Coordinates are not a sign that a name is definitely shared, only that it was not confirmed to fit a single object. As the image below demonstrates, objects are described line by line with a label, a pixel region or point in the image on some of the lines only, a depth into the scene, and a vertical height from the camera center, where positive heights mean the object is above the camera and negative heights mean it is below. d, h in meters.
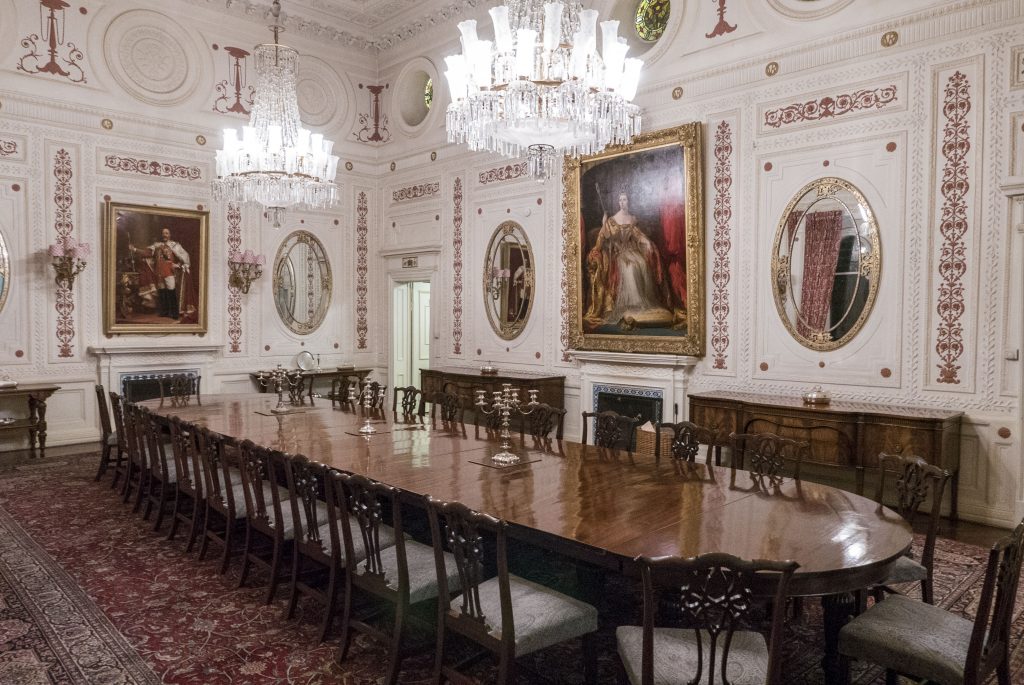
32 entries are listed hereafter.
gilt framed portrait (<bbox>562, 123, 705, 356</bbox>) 7.38 +0.92
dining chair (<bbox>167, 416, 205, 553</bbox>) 4.96 -1.04
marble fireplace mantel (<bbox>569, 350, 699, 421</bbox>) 7.50 -0.50
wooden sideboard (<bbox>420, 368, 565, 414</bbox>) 8.45 -0.63
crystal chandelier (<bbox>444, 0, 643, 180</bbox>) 4.71 +1.66
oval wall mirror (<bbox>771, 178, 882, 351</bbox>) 6.26 +0.60
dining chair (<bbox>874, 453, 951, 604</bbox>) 3.26 -0.79
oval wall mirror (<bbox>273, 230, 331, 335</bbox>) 10.54 +0.71
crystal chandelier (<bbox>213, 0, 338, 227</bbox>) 6.73 +1.67
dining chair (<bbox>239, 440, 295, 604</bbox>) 4.04 -1.09
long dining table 2.72 -0.79
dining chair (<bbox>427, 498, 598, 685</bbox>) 2.62 -1.09
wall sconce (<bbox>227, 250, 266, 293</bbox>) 9.83 +0.87
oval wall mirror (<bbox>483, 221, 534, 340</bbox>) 9.21 +0.65
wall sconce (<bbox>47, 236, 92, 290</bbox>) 8.38 +0.85
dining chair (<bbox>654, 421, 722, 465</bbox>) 4.55 -0.68
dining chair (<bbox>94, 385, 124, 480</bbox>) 6.86 -1.02
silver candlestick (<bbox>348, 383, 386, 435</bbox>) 6.09 -0.59
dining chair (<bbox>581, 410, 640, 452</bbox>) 5.01 -0.67
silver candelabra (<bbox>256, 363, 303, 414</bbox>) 6.44 -0.54
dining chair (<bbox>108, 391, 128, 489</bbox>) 6.37 -0.94
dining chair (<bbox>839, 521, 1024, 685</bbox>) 2.39 -1.10
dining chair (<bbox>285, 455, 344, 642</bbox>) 3.63 -1.11
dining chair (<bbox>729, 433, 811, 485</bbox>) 4.01 -0.71
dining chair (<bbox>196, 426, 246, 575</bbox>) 4.59 -1.09
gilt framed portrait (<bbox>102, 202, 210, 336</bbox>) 8.99 +0.78
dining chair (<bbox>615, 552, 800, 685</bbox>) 2.16 -0.90
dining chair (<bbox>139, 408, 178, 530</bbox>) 5.45 -1.02
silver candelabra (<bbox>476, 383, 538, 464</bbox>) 4.24 -0.54
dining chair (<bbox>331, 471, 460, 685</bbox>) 3.11 -1.09
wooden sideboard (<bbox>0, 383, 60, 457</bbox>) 8.00 -0.93
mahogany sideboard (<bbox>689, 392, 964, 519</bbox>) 5.39 -0.77
